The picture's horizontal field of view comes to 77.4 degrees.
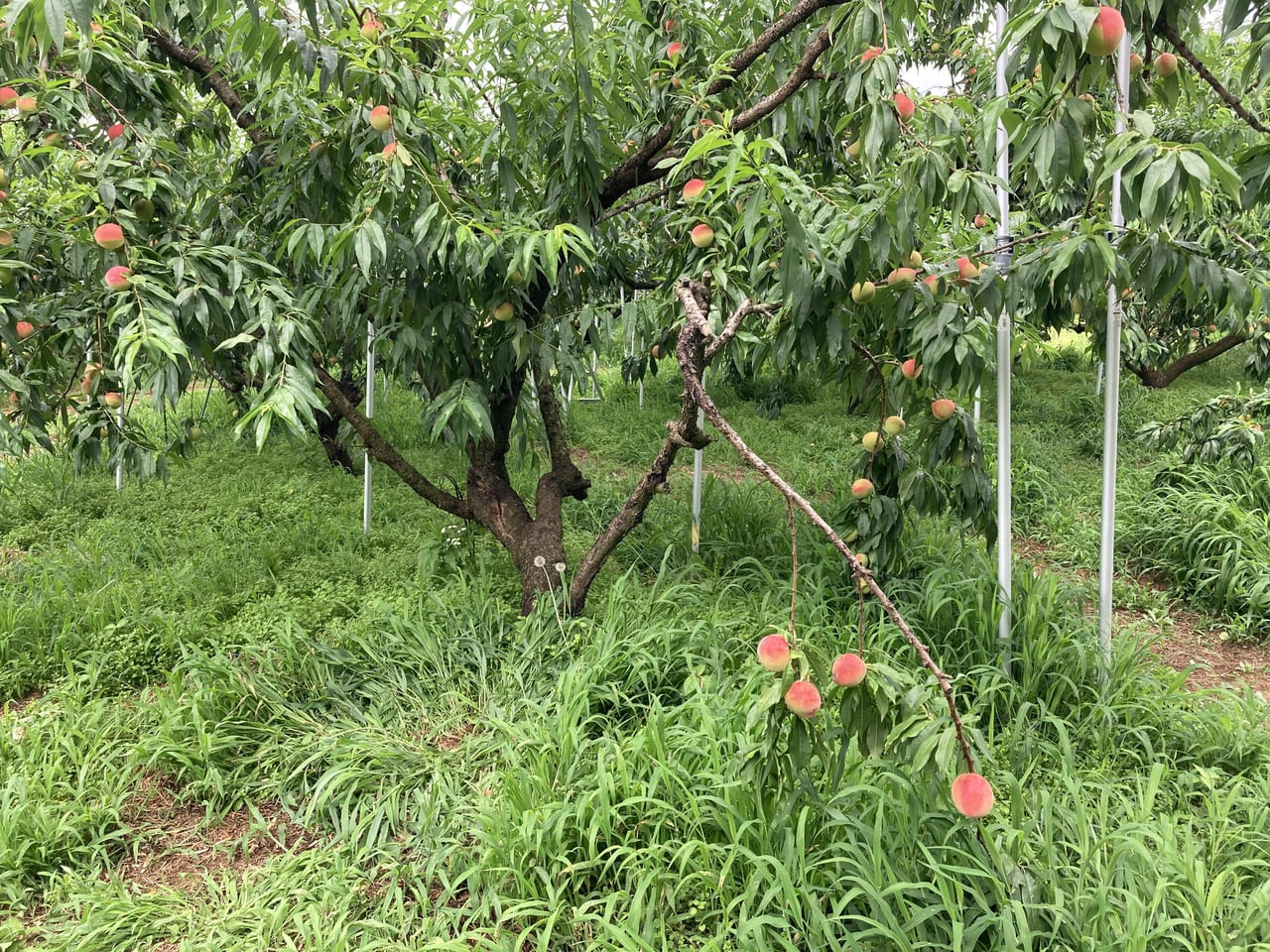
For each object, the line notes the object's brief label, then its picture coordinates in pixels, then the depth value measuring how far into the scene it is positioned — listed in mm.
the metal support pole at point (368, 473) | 3742
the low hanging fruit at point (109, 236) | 2104
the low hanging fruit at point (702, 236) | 2242
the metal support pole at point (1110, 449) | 2270
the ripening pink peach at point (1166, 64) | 1863
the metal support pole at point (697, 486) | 3166
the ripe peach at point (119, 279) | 1995
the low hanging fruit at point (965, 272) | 2271
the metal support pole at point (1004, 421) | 2334
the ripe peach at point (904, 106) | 2062
